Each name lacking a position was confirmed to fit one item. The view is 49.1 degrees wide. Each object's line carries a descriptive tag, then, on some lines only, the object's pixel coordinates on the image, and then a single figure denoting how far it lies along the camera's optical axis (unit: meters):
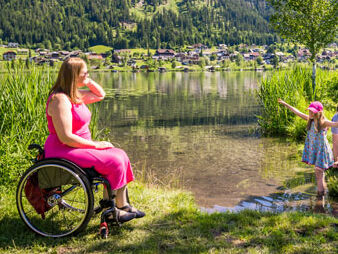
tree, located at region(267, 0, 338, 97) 17.70
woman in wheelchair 4.41
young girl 7.11
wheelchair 4.40
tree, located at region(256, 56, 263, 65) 182.23
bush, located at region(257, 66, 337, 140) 14.45
